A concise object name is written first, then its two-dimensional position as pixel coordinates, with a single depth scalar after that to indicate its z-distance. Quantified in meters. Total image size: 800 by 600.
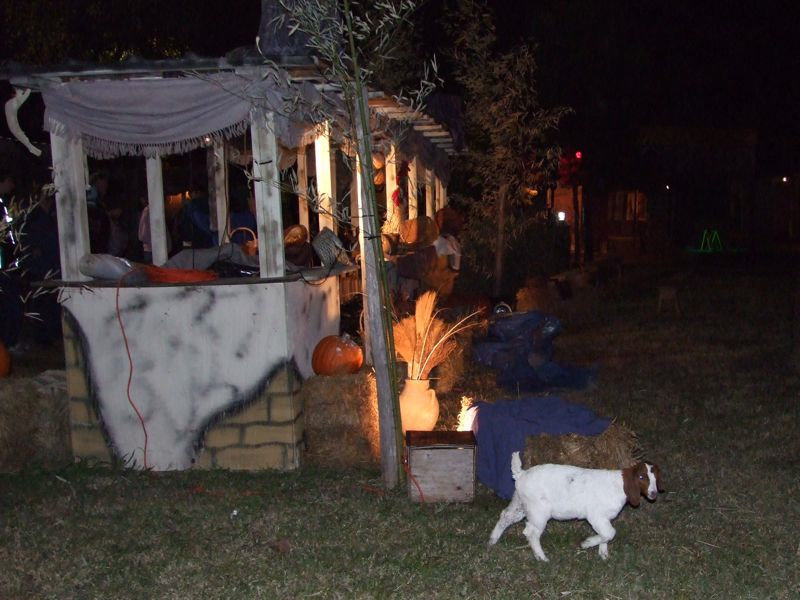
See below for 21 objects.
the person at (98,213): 9.21
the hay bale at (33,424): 6.25
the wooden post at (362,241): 5.62
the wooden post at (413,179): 10.96
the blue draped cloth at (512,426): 5.65
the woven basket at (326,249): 6.90
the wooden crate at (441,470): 5.53
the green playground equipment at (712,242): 28.84
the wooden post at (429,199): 12.07
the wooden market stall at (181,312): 5.92
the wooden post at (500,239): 14.10
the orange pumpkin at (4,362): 6.79
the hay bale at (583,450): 5.45
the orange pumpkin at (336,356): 6.55
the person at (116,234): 10.30
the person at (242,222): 8.88
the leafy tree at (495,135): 13.57
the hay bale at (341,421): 6.34
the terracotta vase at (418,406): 6.47
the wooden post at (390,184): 10.25
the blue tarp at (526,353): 8.70
